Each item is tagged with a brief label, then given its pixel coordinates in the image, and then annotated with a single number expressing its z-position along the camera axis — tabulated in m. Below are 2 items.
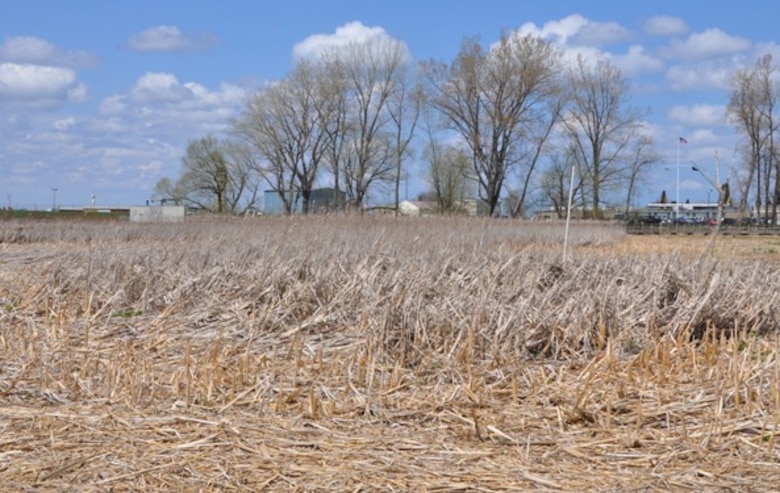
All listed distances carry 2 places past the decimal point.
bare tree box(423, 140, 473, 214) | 59.49
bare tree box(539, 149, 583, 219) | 60.59
